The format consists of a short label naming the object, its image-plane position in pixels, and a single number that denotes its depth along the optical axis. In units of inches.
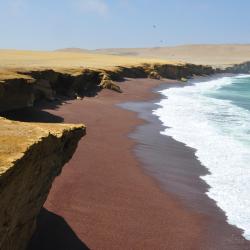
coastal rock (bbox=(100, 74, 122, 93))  1549.0
